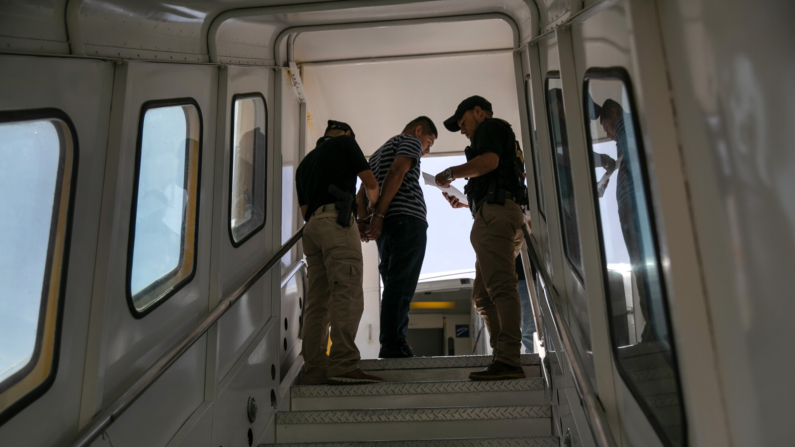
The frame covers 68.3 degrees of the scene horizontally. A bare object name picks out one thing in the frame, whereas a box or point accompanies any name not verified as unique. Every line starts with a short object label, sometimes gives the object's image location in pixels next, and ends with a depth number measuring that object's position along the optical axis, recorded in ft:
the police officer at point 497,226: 11.28
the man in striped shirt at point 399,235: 13.42
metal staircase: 10.48
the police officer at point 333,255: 11.54
